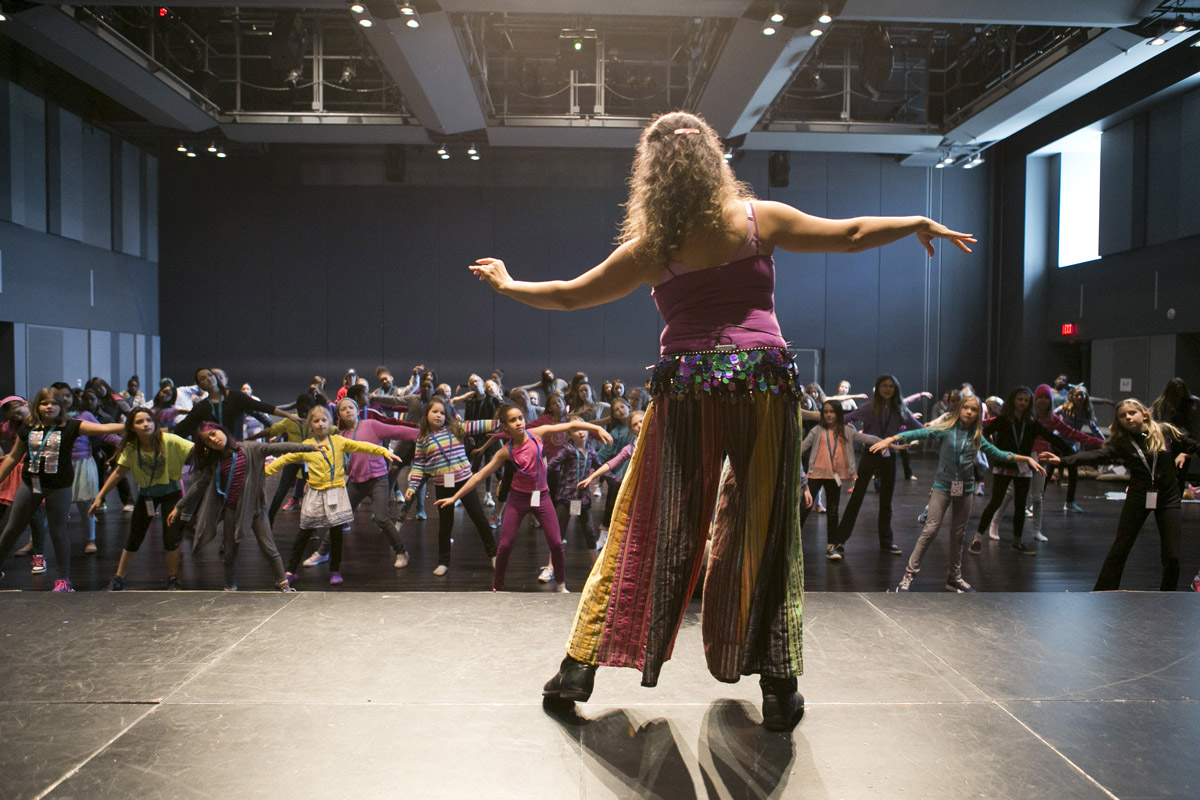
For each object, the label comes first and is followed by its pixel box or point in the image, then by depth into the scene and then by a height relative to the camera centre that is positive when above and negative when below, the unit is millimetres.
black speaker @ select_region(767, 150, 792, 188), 16812 +4230
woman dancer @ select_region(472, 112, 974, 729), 1941 -166
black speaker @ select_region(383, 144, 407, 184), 16406 +4179
